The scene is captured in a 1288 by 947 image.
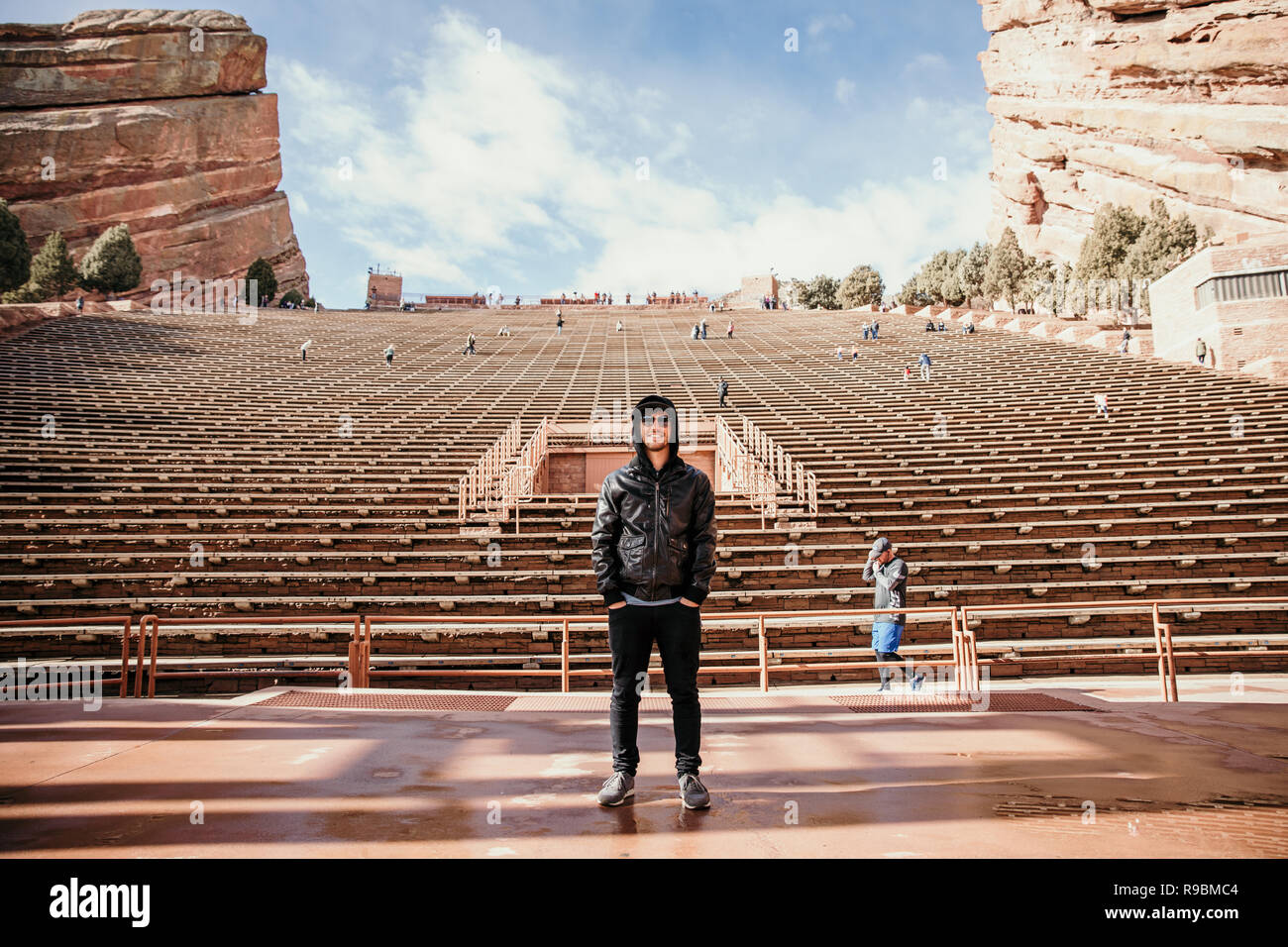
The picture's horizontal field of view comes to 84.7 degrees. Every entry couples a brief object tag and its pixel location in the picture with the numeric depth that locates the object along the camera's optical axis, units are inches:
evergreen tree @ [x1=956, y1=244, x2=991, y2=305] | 2292.1
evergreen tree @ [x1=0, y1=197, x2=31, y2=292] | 1937.7
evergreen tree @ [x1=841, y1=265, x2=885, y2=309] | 2524.6
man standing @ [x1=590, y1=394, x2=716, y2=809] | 132.0
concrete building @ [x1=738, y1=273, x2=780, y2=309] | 2997.0
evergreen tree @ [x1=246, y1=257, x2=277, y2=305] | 2635.3
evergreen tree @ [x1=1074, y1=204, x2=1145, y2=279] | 1764.3
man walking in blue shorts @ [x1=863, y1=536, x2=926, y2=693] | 303.4
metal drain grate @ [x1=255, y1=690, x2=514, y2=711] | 235.5
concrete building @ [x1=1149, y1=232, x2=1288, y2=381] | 943.0
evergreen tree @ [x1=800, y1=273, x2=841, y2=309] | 2910.9
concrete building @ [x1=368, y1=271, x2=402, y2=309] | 3046.3
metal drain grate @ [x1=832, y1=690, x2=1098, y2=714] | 228.2
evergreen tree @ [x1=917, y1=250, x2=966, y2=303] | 2417.6
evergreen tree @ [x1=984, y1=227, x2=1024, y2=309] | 2129.7
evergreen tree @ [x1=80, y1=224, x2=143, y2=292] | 2190.0
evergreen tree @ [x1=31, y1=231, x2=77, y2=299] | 2023.9
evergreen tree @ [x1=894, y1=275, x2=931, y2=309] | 2423.7
